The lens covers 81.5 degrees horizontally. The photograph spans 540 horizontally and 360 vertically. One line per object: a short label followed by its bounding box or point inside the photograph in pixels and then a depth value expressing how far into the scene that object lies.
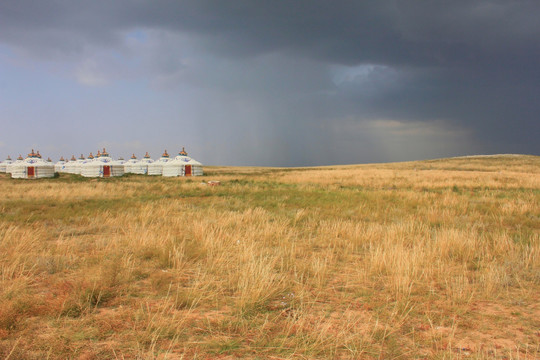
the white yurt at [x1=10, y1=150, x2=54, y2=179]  42.19
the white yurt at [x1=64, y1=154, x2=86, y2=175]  54.38
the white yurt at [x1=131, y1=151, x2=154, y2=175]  53.22
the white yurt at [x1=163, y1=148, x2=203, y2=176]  45.84
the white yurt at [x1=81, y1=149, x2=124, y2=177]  45.00
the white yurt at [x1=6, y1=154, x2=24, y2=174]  46.53
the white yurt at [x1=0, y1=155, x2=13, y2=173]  64.79
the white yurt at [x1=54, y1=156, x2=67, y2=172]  61.15
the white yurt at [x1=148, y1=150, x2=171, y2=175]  48.84
